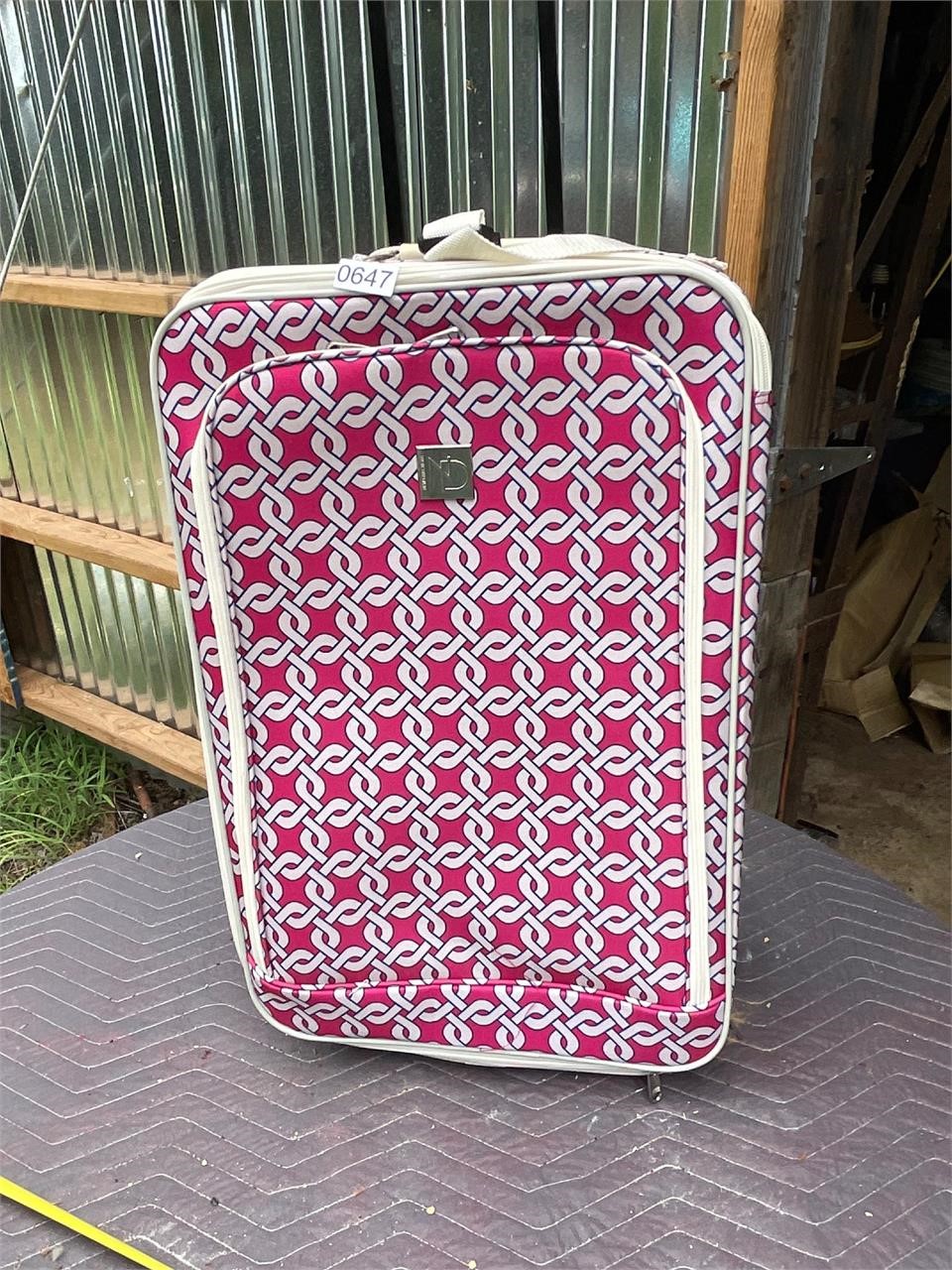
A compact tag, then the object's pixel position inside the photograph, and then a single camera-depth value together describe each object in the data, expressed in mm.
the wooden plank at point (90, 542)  1173
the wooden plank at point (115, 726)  1317
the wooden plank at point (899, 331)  1359
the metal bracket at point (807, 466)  851
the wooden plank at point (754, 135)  665
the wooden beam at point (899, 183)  1310
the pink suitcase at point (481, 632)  482
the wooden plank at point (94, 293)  1032
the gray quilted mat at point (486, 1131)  512
